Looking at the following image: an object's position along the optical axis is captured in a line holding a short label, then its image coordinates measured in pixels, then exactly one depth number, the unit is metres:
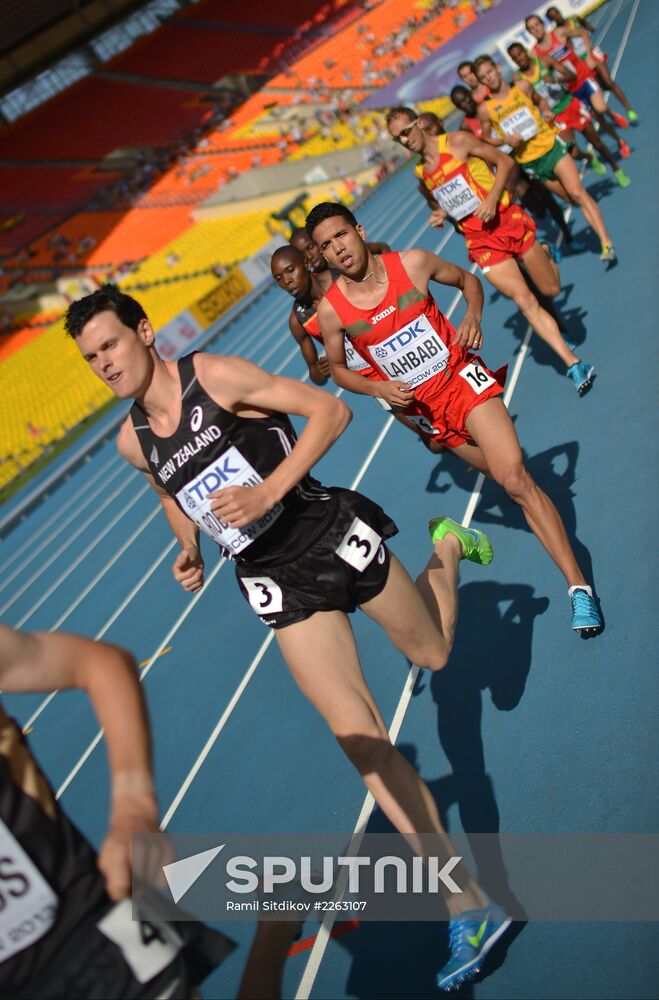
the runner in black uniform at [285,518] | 2.53
